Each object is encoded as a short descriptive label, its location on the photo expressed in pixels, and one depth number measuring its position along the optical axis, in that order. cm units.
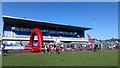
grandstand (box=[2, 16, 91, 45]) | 2973
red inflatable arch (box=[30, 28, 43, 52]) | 1395
